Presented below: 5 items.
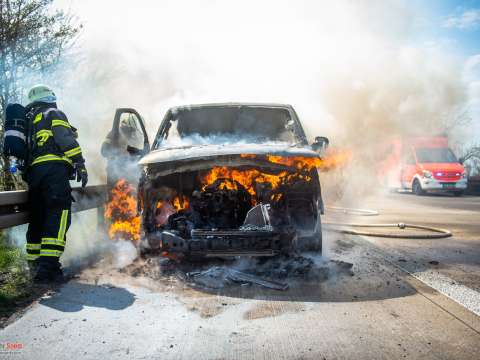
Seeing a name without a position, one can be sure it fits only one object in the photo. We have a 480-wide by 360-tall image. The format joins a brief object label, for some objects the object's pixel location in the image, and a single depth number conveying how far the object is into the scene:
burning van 4.84
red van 19.80
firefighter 5.29
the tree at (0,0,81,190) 8.84
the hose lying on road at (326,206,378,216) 11.46
